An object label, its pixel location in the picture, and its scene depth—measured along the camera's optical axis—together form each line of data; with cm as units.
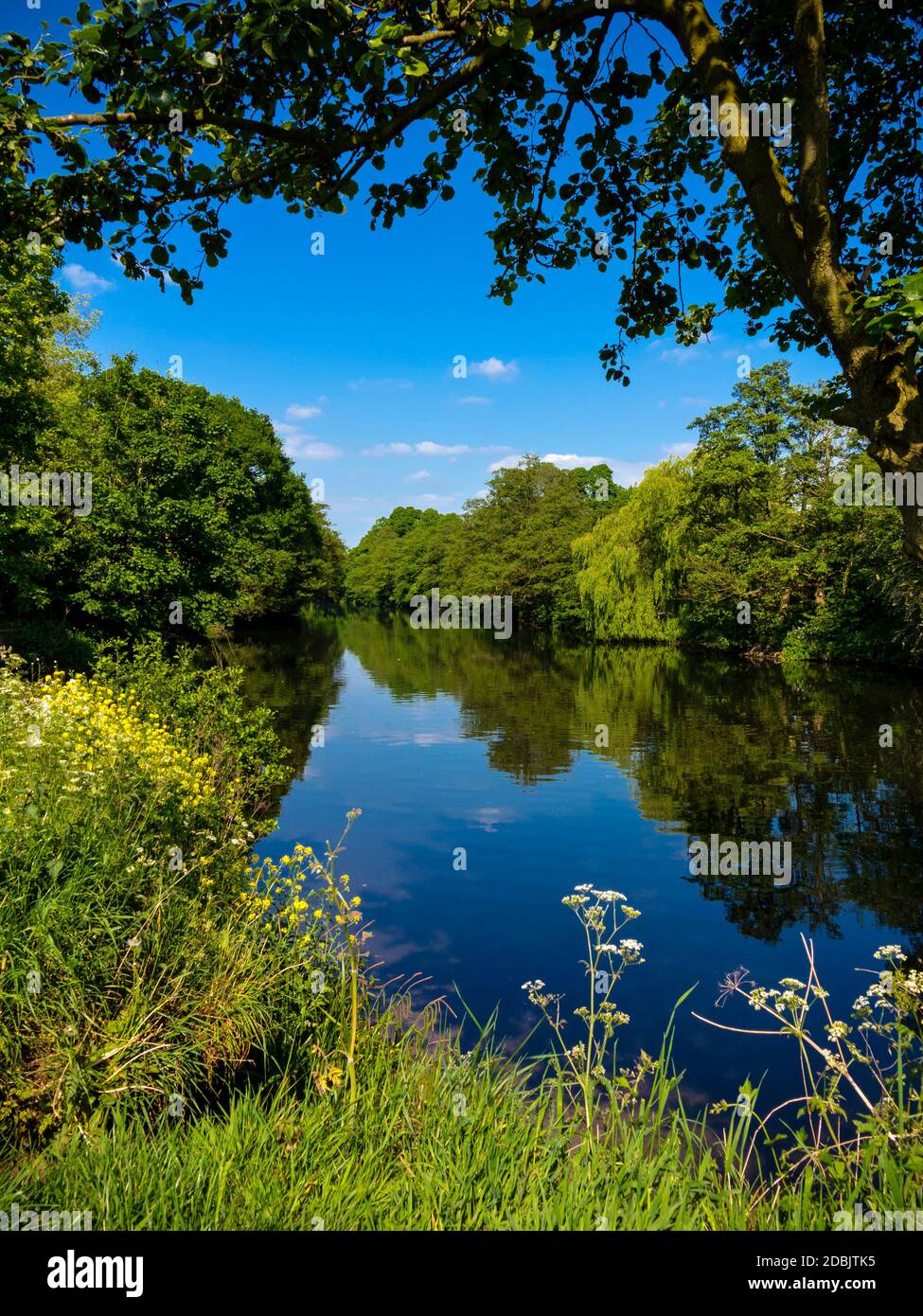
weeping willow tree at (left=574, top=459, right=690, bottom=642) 4356
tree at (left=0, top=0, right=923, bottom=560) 335
